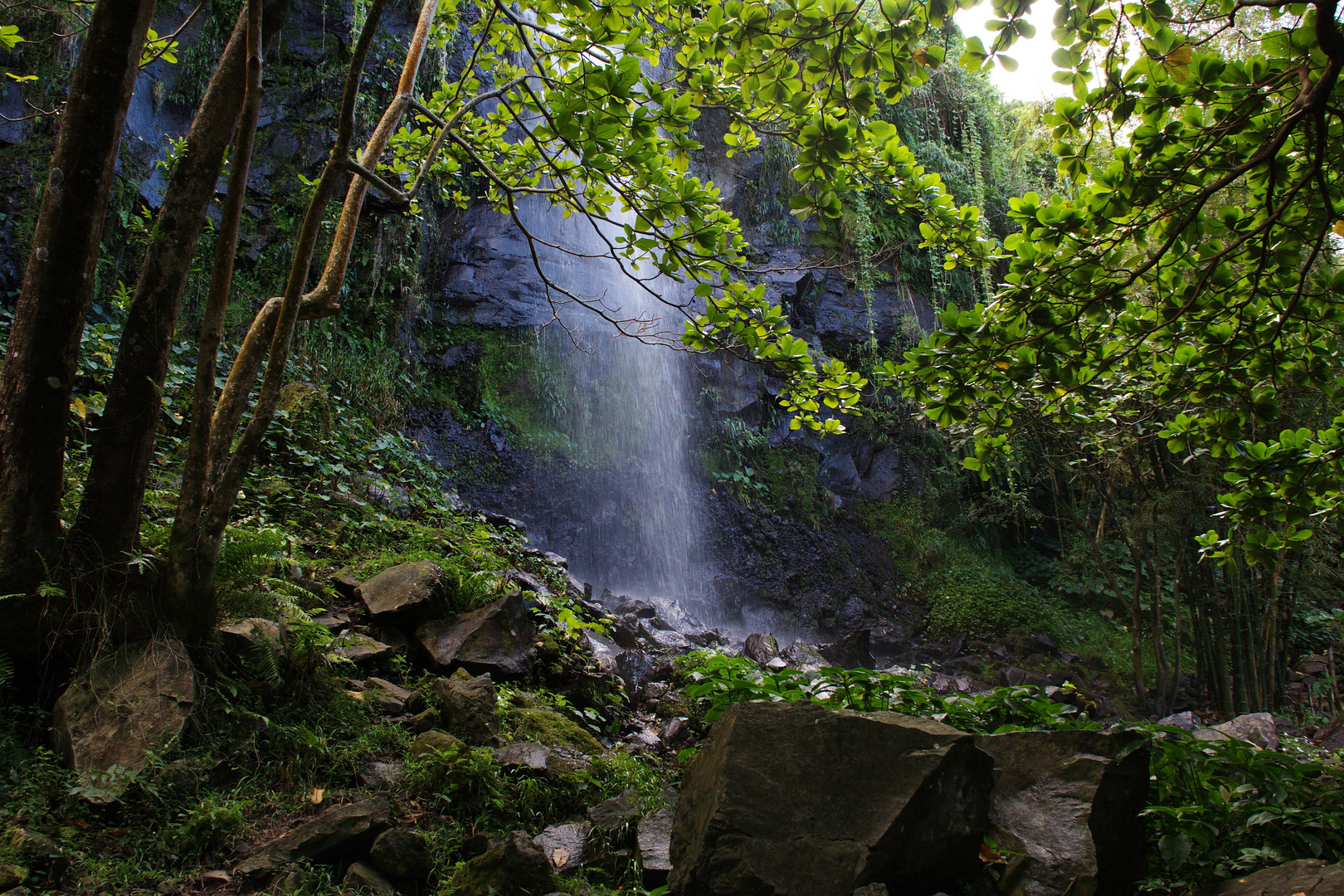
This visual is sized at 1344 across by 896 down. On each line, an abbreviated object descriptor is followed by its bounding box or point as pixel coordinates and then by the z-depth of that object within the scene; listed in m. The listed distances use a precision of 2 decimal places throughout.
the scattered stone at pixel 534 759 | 2.98
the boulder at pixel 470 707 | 3.17
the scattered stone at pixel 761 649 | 7.16
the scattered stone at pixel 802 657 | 7.22
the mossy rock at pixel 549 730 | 3.39
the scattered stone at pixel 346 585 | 4.08
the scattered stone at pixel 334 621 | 3.59
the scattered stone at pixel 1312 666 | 9.48
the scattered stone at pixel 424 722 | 3.14
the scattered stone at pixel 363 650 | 3.46
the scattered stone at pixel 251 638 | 2.79
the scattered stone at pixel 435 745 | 2.84
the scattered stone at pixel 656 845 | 2.46
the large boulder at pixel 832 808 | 2.10
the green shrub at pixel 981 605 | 11.12
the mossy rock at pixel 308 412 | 5.71
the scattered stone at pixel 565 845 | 2.59
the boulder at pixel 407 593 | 3.88
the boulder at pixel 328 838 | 2.14
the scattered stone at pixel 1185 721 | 6.10
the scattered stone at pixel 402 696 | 3.31
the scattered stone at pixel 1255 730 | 4.41
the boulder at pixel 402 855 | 2.28
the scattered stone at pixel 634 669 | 5.09
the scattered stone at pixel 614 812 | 2.79
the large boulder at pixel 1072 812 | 2.07
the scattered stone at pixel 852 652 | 8.97
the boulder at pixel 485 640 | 3.81
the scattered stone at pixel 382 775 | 2.70
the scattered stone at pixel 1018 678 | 8.46
